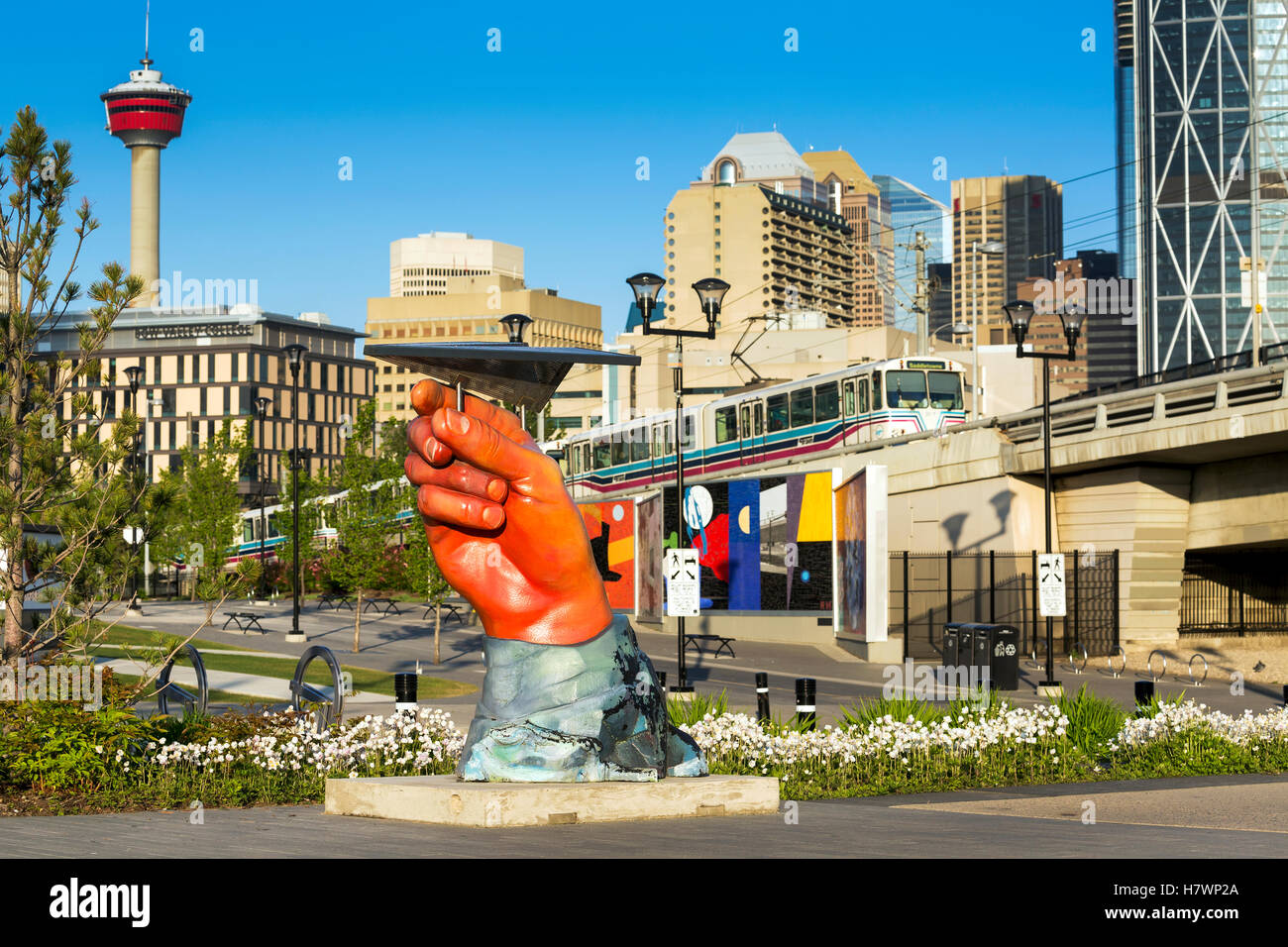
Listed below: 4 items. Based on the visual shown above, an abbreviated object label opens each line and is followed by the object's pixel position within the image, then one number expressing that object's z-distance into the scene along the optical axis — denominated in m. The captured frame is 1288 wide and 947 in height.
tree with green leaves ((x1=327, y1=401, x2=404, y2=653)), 37.47
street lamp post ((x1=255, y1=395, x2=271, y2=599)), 48.65
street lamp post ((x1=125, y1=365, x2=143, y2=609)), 34.84
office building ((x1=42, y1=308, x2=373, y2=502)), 150.00
